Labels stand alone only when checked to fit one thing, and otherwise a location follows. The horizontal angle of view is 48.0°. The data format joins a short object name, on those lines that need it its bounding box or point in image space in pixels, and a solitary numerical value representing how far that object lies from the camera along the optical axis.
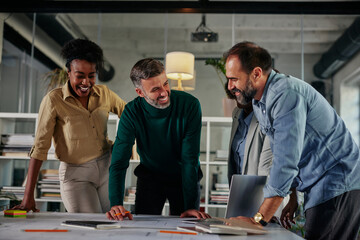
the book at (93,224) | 1.44
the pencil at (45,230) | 1.37
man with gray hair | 2.07
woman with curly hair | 2.24
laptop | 1.65
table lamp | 3.90
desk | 1.26
